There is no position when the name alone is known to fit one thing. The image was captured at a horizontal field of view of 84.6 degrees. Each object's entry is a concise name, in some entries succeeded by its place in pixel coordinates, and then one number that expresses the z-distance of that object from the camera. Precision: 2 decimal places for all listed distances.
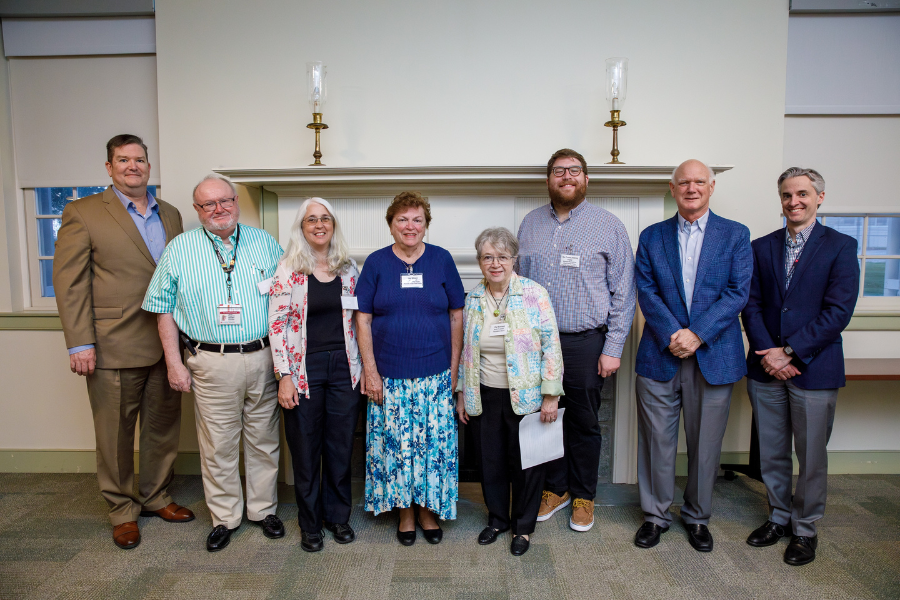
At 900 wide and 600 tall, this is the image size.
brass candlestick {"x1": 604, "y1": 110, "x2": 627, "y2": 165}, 2.67
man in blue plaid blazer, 2.25
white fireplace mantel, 2.63
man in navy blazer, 2.17
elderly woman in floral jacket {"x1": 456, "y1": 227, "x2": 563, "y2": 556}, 2.15
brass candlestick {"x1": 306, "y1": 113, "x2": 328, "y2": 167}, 2.69
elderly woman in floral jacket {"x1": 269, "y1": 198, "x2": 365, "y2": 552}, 2.21
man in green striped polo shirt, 2.21
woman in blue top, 2.20
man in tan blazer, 2.36
